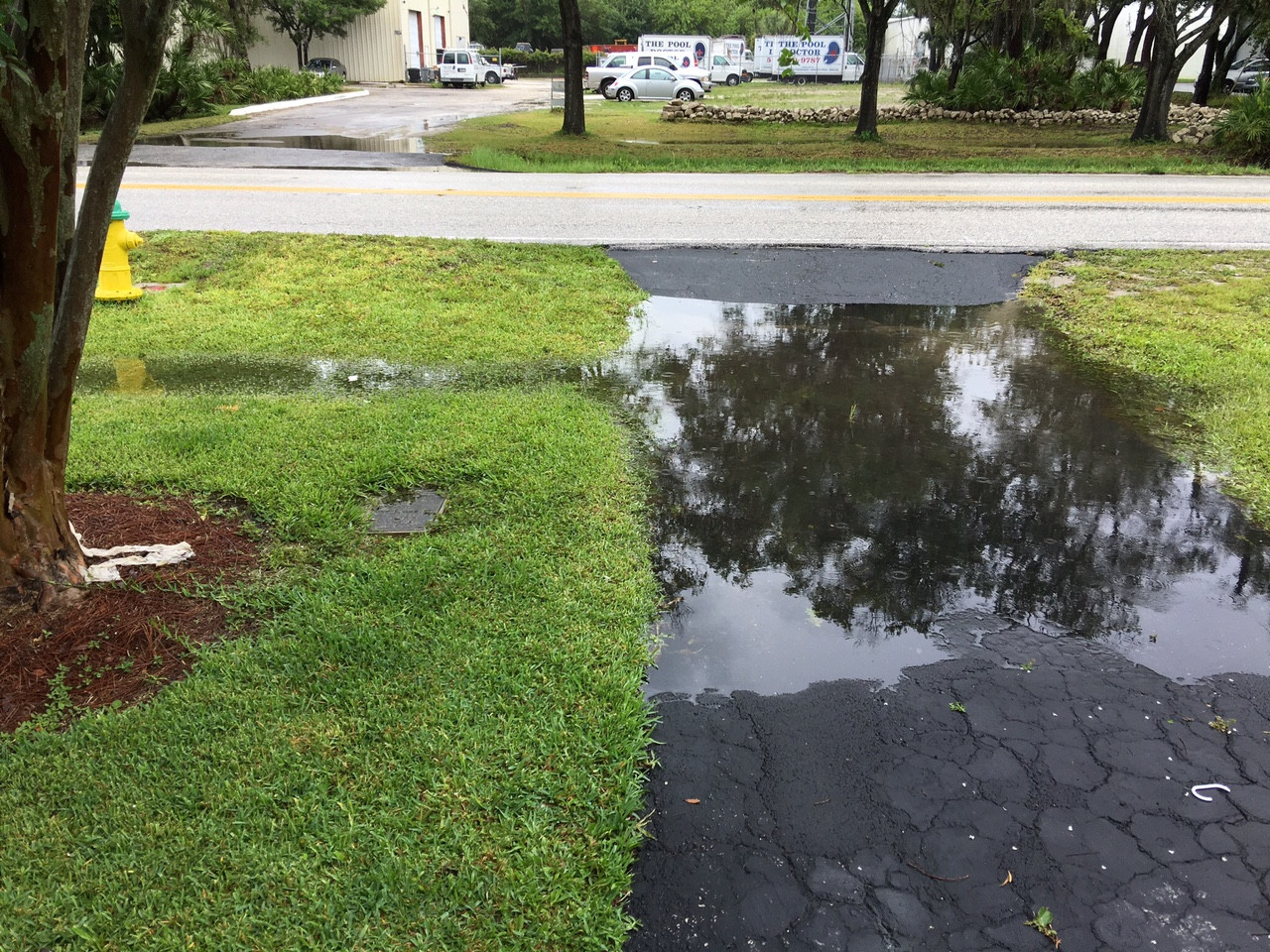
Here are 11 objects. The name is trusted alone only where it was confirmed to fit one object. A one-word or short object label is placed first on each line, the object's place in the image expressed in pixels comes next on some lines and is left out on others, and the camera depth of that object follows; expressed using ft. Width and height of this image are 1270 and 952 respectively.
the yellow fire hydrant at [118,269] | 26.23
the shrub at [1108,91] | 83.05
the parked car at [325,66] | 142.00
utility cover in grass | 14.64
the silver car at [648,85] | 119.55
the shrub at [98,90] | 63.87
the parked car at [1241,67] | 114.62
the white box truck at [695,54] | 146.41
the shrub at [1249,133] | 57.31
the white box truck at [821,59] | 159.33
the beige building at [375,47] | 150.00
